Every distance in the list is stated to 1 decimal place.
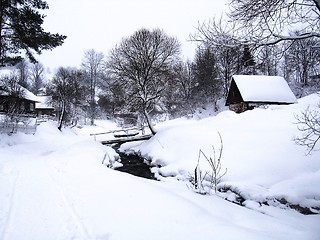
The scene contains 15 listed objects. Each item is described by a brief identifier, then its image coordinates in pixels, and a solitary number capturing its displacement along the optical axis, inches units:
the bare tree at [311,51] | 215.3
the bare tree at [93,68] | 2001.7
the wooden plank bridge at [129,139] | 872.3
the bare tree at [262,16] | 175.1
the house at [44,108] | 1824.6
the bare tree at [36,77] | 2484.0
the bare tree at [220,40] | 187.0
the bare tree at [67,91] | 1295.5
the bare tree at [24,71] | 2242.9
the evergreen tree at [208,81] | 1530.5
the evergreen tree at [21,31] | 491.8
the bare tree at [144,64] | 818.2
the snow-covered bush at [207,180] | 361.5
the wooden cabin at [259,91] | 967.6
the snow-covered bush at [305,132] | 393.0
